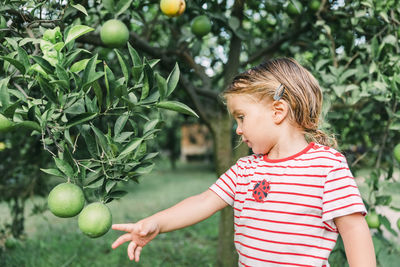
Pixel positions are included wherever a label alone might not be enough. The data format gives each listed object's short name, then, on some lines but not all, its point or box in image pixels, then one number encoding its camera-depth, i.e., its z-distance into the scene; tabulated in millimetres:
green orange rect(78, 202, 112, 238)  1248
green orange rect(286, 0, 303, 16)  2349
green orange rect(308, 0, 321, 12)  2346
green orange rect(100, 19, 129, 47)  1731
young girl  1294
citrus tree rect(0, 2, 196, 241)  1140
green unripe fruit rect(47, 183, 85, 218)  1244
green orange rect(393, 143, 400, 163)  1859
